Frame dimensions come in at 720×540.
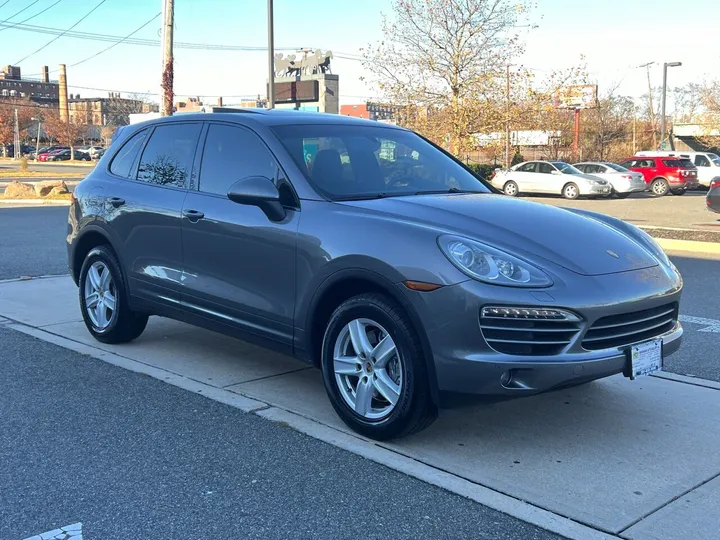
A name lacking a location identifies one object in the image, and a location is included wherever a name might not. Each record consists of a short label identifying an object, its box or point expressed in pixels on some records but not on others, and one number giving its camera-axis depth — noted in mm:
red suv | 31234
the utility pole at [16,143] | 81912
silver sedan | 29422
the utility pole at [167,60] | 20078
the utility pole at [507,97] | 26312
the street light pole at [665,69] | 41500
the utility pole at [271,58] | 20750
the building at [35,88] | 135875
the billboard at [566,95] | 27844
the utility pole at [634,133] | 54203
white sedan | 28844
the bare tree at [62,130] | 82625
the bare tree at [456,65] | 26047
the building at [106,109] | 103062
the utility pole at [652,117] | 55406
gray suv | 3582
